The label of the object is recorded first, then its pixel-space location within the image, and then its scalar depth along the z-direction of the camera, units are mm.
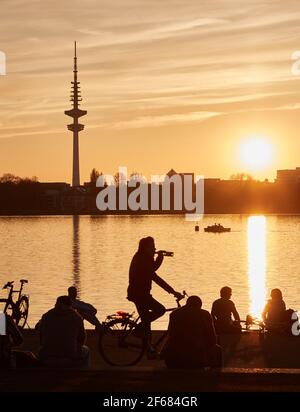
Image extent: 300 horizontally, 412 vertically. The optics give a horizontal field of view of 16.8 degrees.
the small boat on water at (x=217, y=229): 191325
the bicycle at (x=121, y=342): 16859
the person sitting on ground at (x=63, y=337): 14906
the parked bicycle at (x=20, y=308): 27348
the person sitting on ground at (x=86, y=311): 21250
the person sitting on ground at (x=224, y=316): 21688
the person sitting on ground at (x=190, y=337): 14805
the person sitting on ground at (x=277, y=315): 21906
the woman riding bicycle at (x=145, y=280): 16516
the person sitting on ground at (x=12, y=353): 15016
